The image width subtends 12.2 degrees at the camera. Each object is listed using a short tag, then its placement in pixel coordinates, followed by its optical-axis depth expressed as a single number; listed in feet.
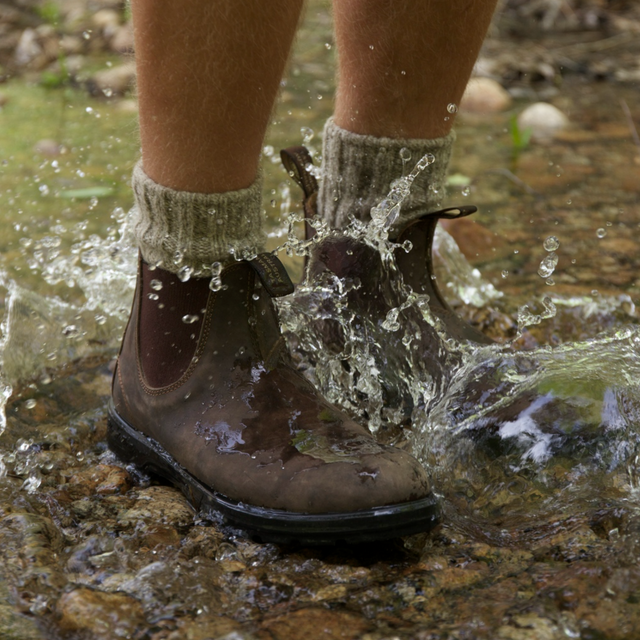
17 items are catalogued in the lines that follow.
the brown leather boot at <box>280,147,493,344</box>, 8.16
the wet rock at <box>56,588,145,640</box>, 7.25
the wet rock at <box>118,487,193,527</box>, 7.68
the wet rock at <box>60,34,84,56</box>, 17.98
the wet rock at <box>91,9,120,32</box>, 19.25
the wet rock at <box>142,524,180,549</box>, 7.57
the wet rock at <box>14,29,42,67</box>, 17.47
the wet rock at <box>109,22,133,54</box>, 17.96
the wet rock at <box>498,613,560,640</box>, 7.21
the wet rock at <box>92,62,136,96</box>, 15.36
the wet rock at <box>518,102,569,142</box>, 14.12
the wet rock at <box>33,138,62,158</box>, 12.33
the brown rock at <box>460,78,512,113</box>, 15.20
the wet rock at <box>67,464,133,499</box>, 7.83
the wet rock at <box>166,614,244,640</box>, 7.23
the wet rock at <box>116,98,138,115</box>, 14.51
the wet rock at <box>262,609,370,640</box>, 7.25
